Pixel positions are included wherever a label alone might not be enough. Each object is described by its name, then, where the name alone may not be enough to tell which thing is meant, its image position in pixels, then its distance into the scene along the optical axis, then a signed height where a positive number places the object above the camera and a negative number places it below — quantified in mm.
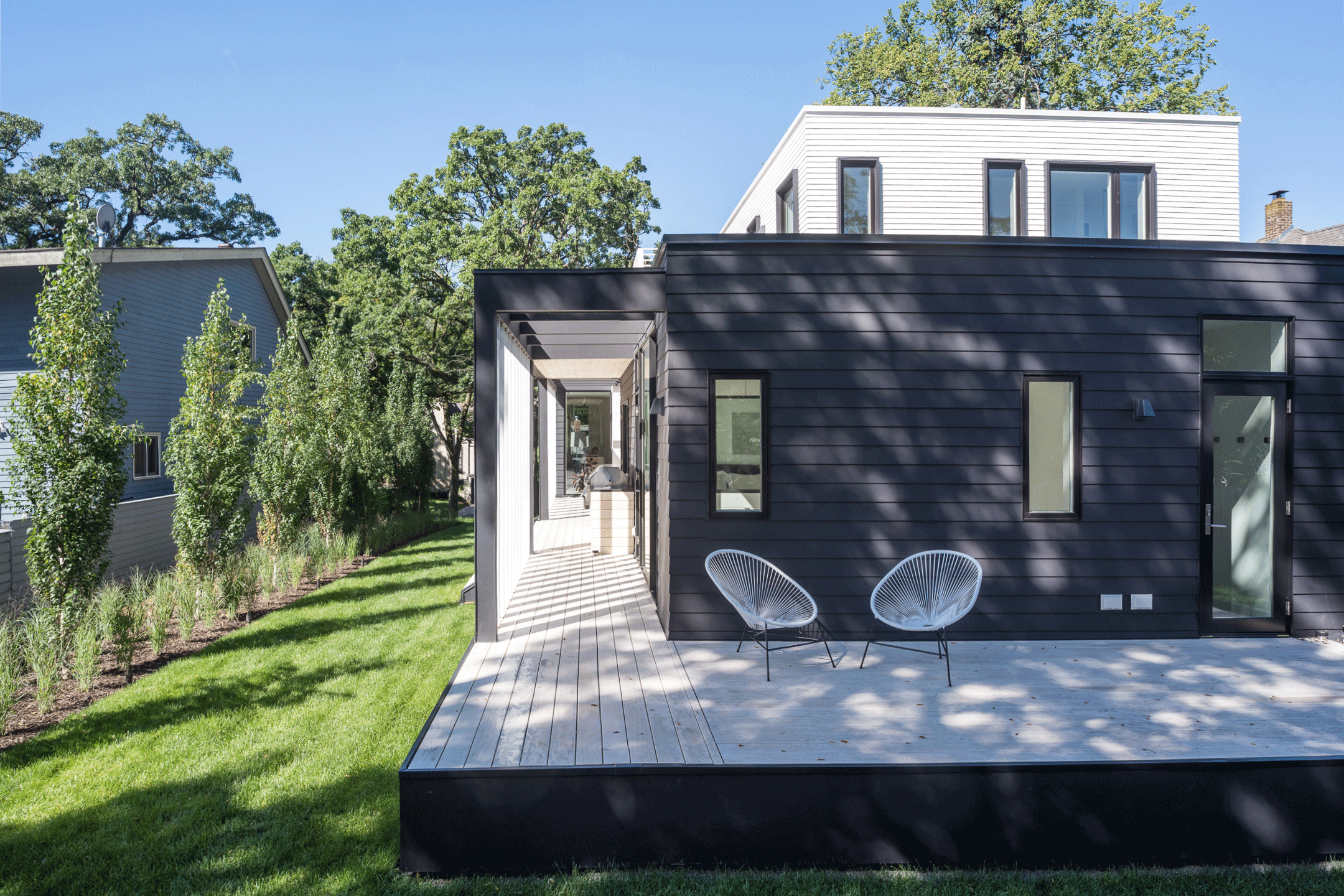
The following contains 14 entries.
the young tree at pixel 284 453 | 8828 -32
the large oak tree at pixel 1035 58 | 20109 +11057
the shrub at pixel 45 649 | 4719 -1355
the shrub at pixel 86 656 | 5070 -1421
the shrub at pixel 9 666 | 4398 -1406
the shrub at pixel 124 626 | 5480 -1339
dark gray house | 5477 +194
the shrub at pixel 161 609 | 5965 -1376
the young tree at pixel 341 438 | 10109 +169
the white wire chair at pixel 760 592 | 4770 -1008
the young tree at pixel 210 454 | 7121 -28
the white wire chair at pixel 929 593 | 4605 -1003
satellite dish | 8977 +2862
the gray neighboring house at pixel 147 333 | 8664 +1694
